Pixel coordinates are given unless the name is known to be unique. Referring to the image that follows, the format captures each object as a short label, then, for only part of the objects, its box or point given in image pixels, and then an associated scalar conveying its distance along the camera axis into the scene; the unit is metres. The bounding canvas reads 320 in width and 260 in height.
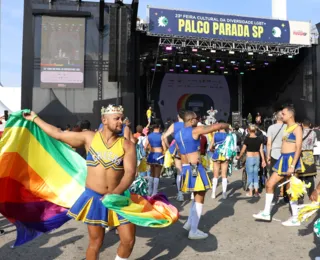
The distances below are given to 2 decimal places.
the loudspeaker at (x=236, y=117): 26.95
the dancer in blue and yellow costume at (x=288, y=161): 5.39
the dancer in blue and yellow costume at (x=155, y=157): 7.88
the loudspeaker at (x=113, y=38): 15.52
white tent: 19.92
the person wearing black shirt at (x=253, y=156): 7.92
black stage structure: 16.52
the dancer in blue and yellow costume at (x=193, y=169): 4.91
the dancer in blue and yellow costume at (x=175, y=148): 6.76
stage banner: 17.59
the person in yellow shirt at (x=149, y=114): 21.84
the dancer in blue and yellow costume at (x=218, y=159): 7.86
